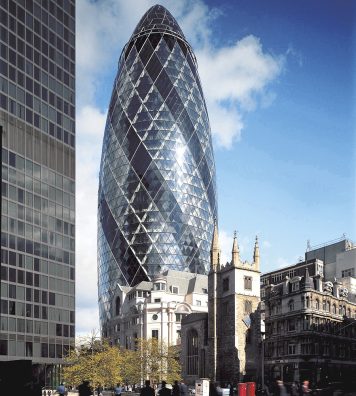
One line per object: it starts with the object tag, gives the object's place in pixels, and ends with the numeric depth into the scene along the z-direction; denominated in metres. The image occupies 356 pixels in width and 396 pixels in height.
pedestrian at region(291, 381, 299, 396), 40.42
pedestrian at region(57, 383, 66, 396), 45.22
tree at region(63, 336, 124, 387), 83.75
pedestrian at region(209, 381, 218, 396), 36.88
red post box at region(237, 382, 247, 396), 38.45
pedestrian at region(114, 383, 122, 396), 45.61
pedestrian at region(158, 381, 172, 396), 29.39
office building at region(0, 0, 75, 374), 73.94
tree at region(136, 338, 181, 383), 106.38
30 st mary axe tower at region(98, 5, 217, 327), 164.38
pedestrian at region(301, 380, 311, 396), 32.31
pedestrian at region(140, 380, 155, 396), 28.80
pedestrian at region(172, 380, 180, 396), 34.36
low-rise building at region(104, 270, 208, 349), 133.75
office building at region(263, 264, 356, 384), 86.62
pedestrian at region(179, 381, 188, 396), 38.03
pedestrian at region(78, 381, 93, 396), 31.45
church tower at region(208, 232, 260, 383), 101.44
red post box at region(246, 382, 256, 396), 38.22
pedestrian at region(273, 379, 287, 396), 31.19
